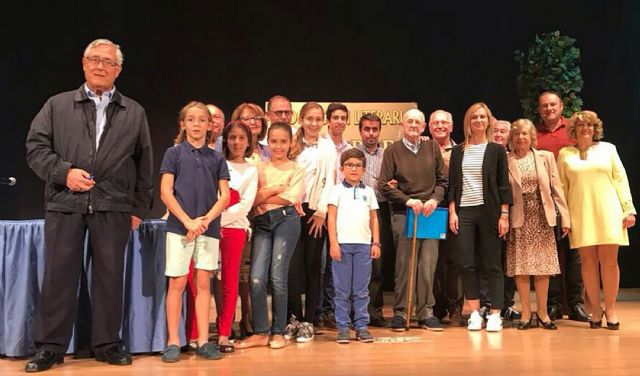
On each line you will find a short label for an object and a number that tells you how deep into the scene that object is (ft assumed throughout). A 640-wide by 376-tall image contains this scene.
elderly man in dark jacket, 11.37
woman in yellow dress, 15.65
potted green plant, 19.13
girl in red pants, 12.96
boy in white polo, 13.93
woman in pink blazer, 15.58
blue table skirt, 12.00
